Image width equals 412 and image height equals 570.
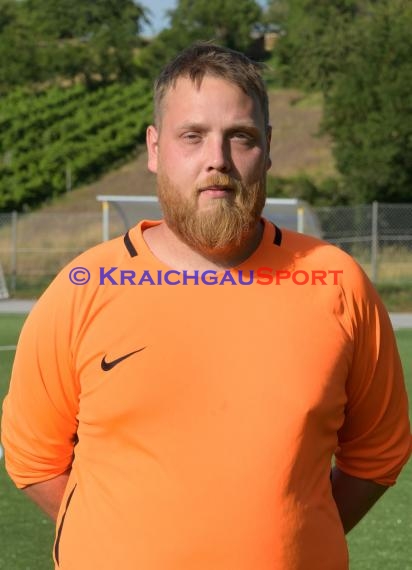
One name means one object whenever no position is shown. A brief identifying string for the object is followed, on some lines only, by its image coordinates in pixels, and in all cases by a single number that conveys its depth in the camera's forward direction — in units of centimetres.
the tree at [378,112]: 3831
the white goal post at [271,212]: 2668
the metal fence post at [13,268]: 2995
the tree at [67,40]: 6975
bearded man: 239
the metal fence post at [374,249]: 2955
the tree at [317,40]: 6050
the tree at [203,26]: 7500
